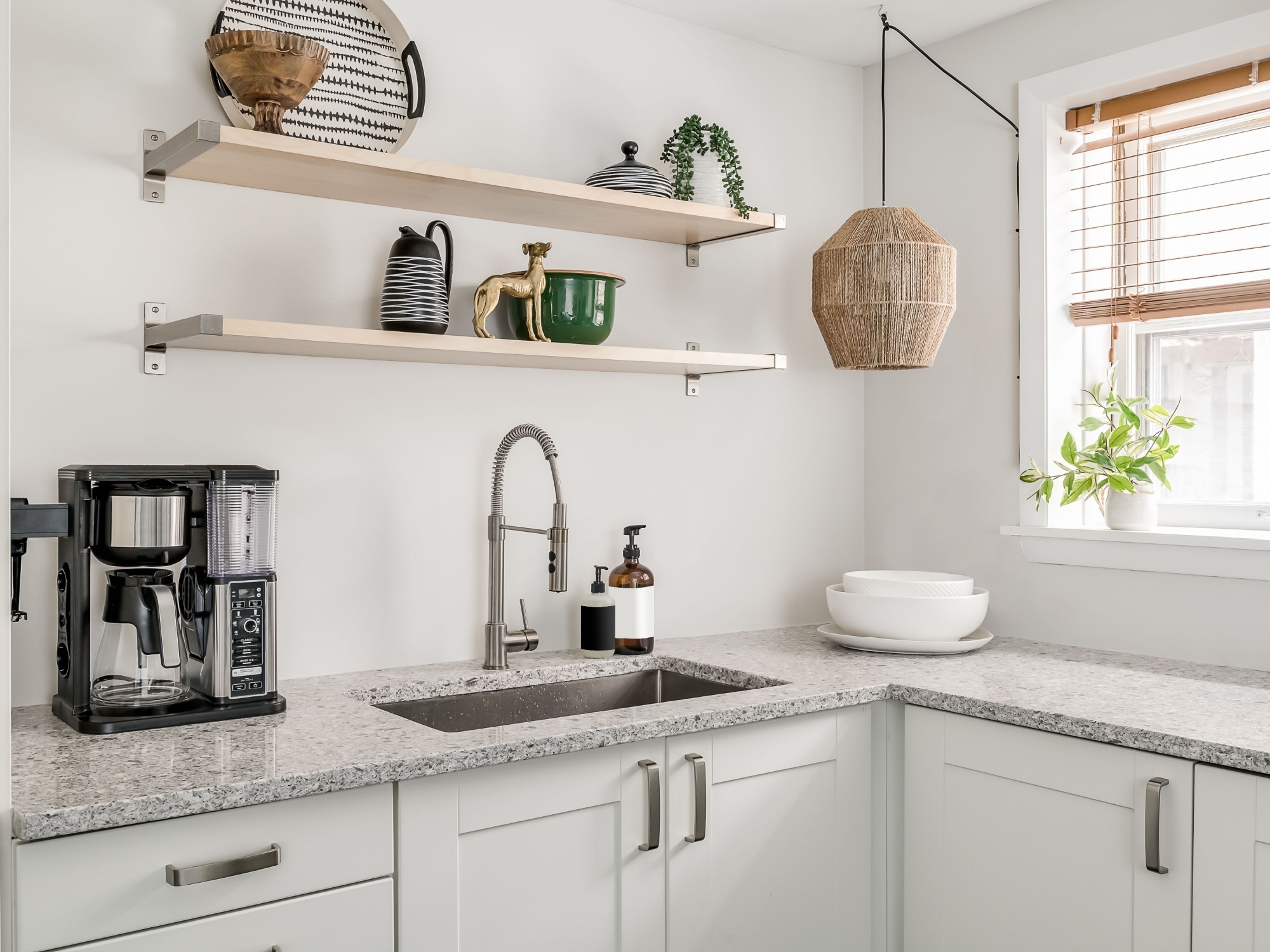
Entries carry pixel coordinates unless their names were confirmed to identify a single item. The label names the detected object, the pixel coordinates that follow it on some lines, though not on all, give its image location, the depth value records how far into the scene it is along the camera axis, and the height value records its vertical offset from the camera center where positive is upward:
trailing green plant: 2.36 +0.71
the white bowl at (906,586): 2.41 -0.23
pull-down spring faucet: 2.15 -0.14
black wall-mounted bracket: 1.47 -0.06
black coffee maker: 1.64 -0.19
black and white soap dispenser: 2.31 -0.31
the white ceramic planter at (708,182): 2.39 +0.66
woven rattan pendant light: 2.39 +0.43
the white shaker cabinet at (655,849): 1.57 -0.59
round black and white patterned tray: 2.00 +0.78
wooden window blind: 2.30 +0.62
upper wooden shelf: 1.80 +0.54
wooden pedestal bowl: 1.75 +0.67
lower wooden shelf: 1.77 +0.24
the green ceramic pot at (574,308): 2.16 +0.34
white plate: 2.32 -0.35
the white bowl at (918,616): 2.33 -0.29
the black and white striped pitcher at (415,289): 1.96 +0.34
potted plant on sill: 2.39 +0.04
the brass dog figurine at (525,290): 2.09 +0.36
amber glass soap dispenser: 2.34 -0.27
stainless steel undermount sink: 2.08 -0.44
